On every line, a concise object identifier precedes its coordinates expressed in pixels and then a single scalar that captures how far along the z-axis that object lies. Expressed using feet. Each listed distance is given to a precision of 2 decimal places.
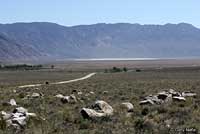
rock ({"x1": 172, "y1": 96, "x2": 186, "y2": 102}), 72.20
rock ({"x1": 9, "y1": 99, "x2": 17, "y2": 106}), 73.54
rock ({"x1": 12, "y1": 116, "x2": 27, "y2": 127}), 48.94
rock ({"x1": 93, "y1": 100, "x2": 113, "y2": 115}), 57.77
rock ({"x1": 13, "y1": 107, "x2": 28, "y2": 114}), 57.56
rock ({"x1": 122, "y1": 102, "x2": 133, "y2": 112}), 63.69
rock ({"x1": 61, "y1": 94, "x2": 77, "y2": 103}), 78.64
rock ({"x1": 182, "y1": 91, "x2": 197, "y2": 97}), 83.83
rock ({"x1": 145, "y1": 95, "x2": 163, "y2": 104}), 70.79
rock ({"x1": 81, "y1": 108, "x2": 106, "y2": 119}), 54.08
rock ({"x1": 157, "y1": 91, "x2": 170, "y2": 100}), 76.21
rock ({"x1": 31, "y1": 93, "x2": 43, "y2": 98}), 93.45
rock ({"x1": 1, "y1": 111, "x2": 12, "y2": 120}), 51.37
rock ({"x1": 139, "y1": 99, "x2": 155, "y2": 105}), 69.82
